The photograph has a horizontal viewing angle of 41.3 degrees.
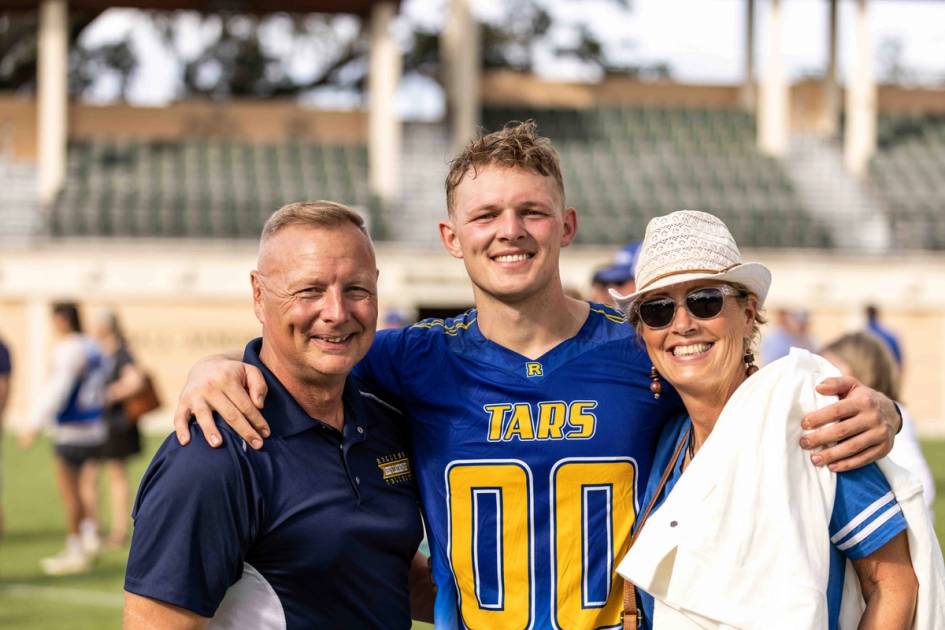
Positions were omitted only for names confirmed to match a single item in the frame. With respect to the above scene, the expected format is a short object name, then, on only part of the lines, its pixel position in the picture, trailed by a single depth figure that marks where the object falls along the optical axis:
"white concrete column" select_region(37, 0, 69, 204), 25.38
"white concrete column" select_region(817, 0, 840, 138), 30.94
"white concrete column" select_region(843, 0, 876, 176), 28.80
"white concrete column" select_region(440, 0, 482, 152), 27.19
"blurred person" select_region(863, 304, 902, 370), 13.14
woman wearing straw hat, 2.81
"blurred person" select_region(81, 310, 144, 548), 10.33
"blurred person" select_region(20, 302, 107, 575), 9.88
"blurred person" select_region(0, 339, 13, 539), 10.05
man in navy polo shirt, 2.90
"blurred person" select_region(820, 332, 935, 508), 5.34
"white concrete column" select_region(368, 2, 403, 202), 26.20
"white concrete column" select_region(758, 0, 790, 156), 28.36
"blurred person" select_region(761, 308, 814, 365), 15.18
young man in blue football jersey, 3.46
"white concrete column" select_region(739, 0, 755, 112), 31.11
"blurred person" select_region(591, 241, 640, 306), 6.55
